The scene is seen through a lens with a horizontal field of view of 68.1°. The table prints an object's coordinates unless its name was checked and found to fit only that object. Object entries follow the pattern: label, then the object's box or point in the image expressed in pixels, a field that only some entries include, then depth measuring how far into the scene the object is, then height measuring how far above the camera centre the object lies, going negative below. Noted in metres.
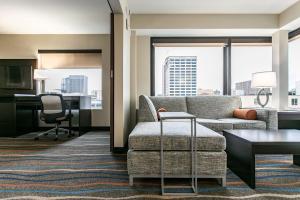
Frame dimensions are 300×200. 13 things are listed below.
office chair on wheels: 4.01 -0.20
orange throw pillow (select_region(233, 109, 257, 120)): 3.31 -0.26
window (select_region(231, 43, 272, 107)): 4.43 +0.65
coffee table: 1.82 -0.43
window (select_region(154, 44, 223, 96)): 4.52 +0.54
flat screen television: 5.12 +0.49
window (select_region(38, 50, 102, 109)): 5.17 +0.60
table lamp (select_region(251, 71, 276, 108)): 3.53 +0.27
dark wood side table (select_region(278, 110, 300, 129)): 3.36 -0.28
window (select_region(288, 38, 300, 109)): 3.96 +0.48
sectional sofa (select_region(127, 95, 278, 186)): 1.83 -0.48
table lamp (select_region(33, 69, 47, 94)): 4.79 +0.40
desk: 4.25 -0.26
